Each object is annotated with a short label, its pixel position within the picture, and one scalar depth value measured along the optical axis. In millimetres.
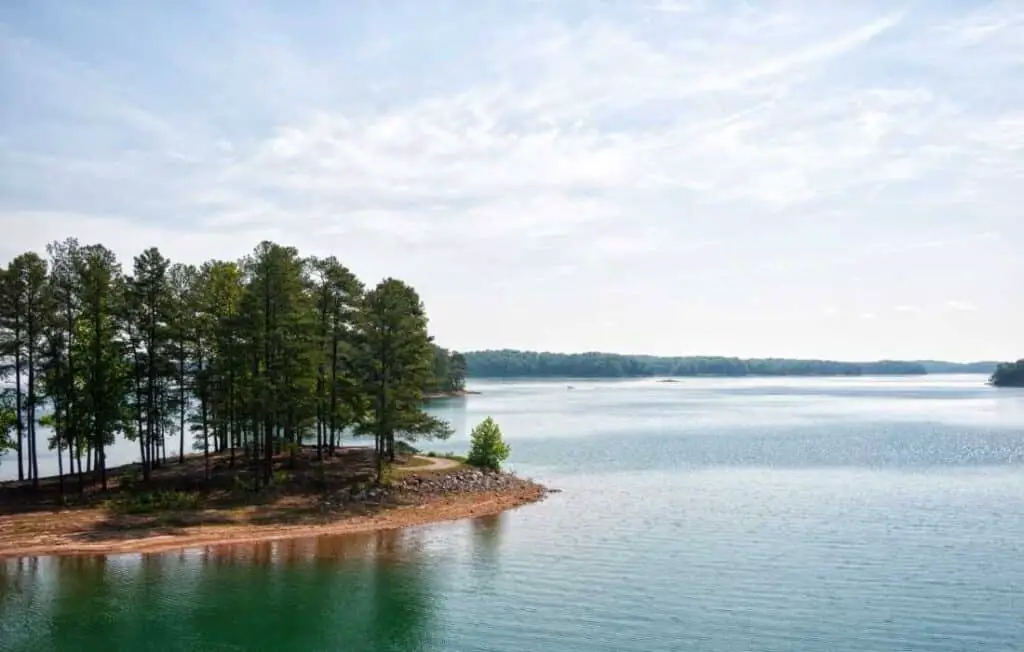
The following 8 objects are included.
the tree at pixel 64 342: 48500
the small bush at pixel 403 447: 57625
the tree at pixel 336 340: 57594
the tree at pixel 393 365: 55969
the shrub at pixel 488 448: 64875
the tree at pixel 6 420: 49594
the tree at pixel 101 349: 48562
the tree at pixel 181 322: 52250
